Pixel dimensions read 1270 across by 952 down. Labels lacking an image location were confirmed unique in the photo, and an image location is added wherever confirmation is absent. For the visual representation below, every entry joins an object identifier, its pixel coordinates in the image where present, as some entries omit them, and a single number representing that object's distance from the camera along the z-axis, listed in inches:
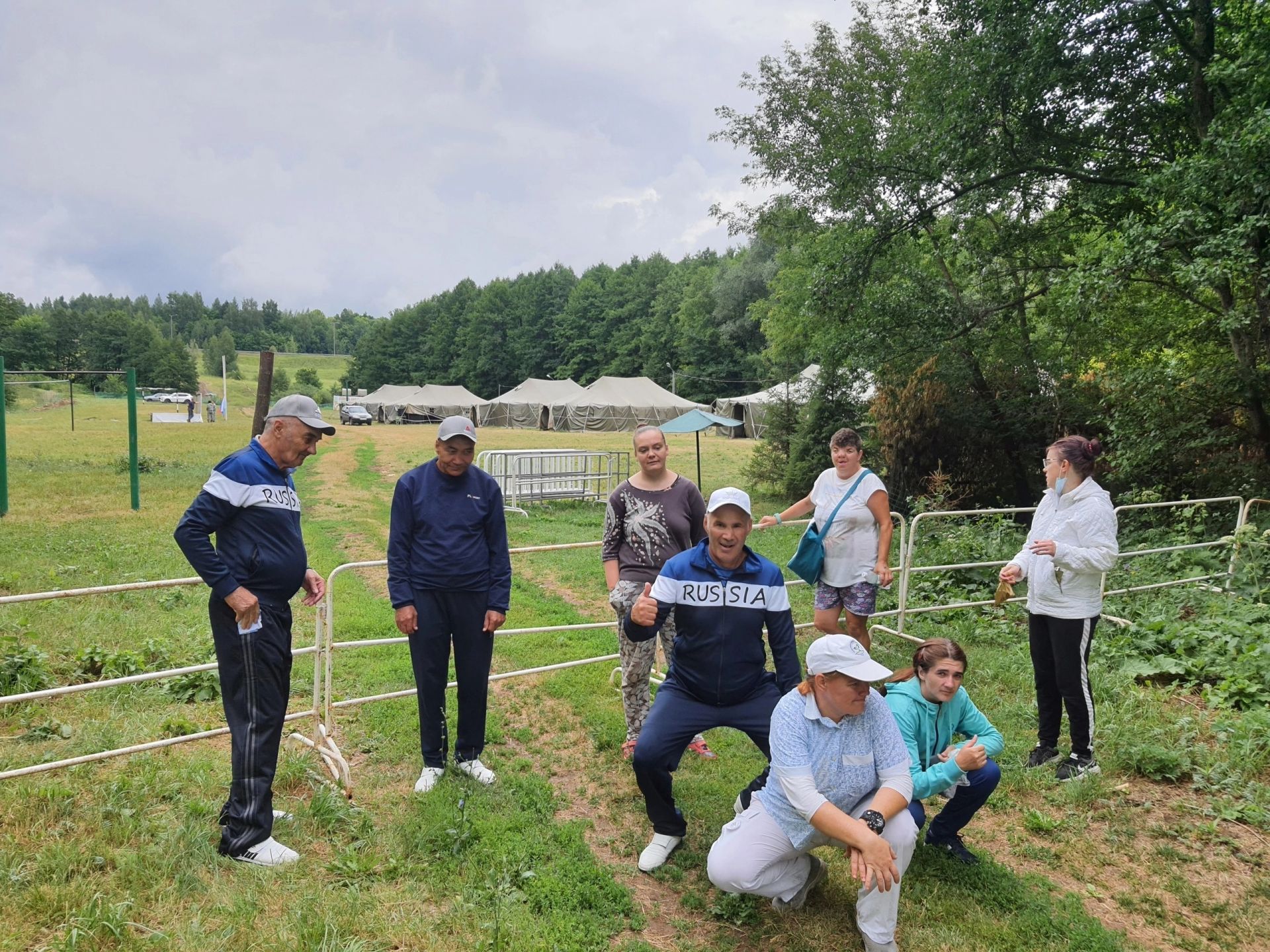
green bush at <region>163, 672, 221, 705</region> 201.6
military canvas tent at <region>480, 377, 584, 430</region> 1988.2
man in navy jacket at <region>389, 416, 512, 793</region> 151.8
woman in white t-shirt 190.7
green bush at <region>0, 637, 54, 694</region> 189.3
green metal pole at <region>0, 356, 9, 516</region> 470.0
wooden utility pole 381.5
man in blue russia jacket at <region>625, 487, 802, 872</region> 130.6
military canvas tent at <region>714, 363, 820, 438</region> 1609.3
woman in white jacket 155.3
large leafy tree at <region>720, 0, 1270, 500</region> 326.6
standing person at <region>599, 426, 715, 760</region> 162.6
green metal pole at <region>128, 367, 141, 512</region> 516.4
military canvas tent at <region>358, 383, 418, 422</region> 2197.3
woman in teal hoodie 117.3
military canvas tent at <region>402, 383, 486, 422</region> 2196.1
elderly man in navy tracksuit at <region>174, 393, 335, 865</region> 118.3
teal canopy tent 573.0
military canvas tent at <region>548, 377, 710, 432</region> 1692.9
